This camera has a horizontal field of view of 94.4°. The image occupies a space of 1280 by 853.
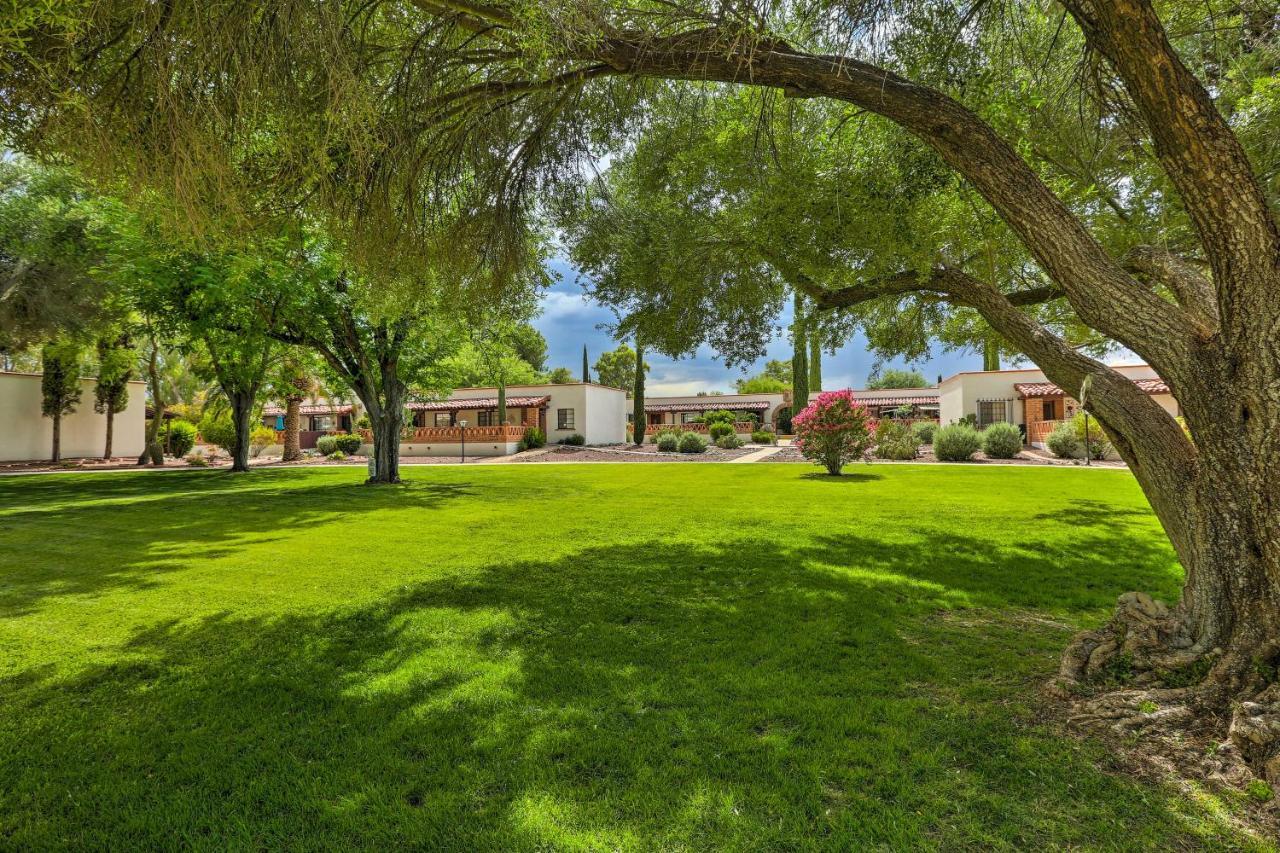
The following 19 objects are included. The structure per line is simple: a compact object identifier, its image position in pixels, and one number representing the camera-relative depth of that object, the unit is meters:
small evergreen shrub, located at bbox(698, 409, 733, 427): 40.41
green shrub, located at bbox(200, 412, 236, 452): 29.00
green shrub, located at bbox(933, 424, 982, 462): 21.77
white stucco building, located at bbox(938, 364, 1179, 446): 29.38
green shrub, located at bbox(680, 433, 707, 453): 29.36
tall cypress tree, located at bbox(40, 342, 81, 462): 23.26
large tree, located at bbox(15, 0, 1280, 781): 2.77
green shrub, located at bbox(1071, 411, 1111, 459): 20.75
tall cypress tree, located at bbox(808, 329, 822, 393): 40.25
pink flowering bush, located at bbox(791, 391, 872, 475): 17.17
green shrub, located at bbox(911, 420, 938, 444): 29.11
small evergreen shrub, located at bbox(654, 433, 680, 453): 30.39
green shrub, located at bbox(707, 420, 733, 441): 34.06
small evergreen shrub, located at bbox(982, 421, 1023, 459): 22.59
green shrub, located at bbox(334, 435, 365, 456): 31.73
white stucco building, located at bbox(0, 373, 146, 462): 24.31
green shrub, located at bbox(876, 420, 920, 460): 23.08
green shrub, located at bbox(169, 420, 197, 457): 29.19
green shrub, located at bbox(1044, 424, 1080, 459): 21.84
